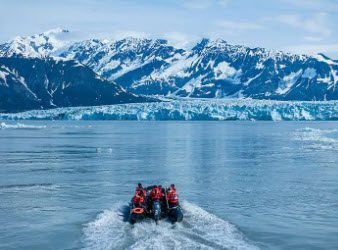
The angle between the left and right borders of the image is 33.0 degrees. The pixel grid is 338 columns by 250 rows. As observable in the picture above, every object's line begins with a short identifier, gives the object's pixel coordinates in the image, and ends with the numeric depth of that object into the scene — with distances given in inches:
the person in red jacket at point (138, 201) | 1042.7
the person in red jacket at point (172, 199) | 1061.0
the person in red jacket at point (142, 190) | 1103.8
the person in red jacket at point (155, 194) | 1063.6
